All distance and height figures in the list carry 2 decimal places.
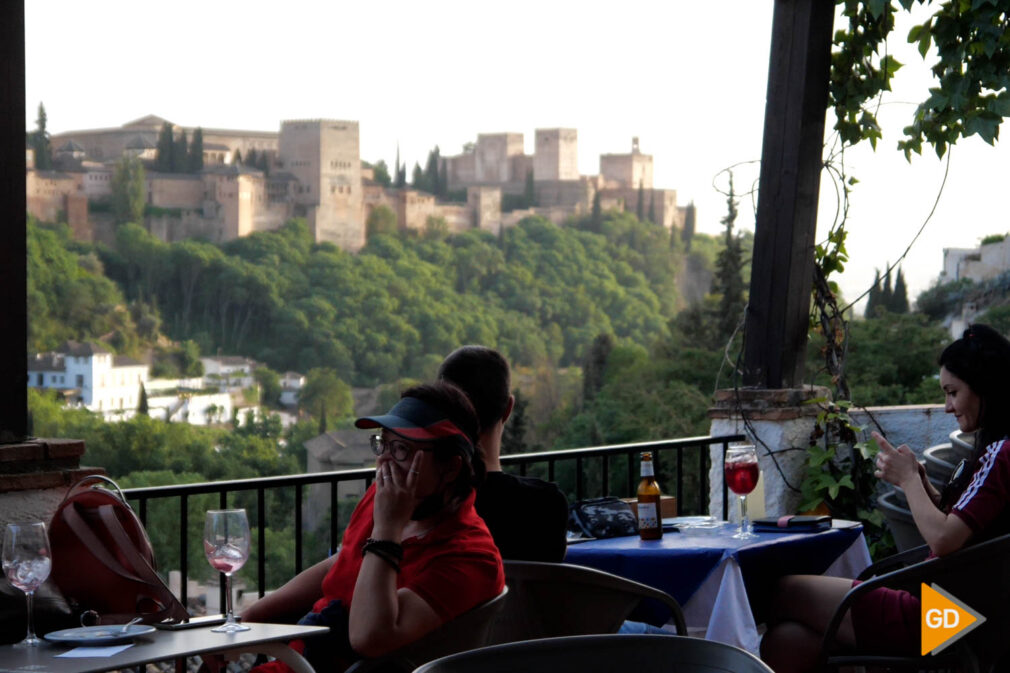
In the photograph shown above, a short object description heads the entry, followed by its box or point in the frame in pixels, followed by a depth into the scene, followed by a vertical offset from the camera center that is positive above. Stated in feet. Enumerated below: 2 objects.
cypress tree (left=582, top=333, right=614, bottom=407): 162.07 -23.02
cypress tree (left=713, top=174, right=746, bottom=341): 137.59 -9.03
